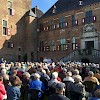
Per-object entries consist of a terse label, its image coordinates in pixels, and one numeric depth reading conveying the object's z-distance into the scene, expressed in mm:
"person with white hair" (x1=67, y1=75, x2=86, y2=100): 2987
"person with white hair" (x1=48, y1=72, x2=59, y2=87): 3409
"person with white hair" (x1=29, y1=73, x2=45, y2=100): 3318
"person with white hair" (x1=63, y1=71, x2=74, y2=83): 3490
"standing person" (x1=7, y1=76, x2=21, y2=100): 3000
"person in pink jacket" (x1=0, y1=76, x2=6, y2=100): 2751
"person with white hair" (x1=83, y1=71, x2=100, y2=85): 3367
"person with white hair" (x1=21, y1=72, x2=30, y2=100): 3692
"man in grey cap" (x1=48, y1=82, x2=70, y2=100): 2145
